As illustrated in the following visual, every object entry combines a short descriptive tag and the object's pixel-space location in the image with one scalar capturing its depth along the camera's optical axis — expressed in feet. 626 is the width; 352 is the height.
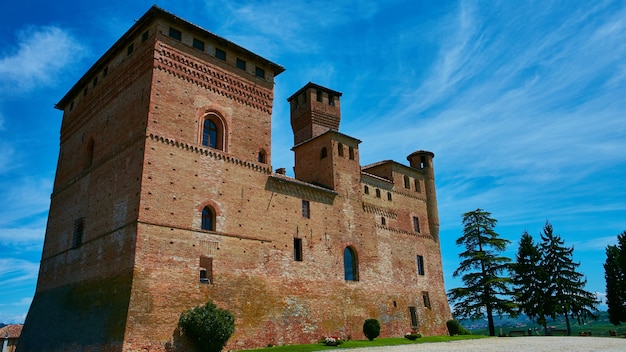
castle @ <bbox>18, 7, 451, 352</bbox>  61.57
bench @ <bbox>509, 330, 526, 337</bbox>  118.07
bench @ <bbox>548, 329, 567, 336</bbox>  119.34
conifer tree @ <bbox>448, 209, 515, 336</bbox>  114.21
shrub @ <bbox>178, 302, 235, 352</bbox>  59.11
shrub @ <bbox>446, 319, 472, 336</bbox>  106.22
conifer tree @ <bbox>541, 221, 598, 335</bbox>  116.67
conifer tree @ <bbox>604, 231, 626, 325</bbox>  120.37
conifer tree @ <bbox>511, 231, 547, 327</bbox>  118.98
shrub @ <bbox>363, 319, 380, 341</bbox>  84.74
